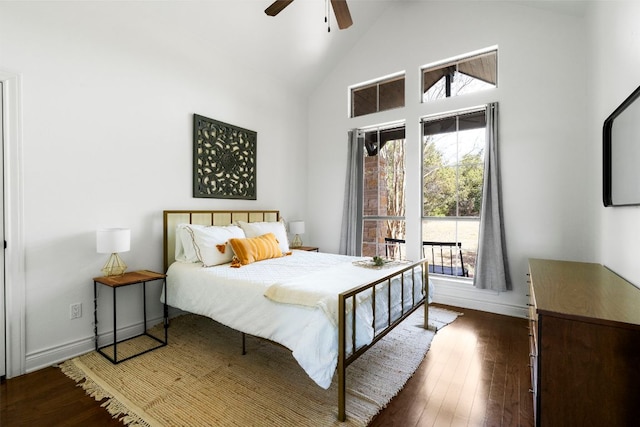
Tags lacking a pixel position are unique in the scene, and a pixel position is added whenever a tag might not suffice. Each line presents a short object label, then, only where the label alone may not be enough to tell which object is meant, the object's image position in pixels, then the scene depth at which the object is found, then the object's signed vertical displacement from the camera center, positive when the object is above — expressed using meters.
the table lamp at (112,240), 2.32 -0.21
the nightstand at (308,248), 4.24 -0.50
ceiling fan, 2.35 +1.65
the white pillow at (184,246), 2.90 -0.33
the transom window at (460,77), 3.56 +1.71
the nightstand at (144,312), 2.34 -0.93
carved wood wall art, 3.34 +0.65
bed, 1.69 -0.58
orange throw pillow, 2.84 -0.36
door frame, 2.09 -0.09
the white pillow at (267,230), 3.37 -0.19
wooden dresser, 1.13 -0.60
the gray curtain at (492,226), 3.33 -0.15
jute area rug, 1.70 -1.15
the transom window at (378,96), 4.21 +1.73
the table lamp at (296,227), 4.38 -0.20
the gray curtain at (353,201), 4.43 +0.18
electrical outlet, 2.40 -0.79
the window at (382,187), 4.27 +0.39
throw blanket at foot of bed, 1.77 -0.49
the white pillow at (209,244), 2.76 -0.29
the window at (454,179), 3.65 +0.44
